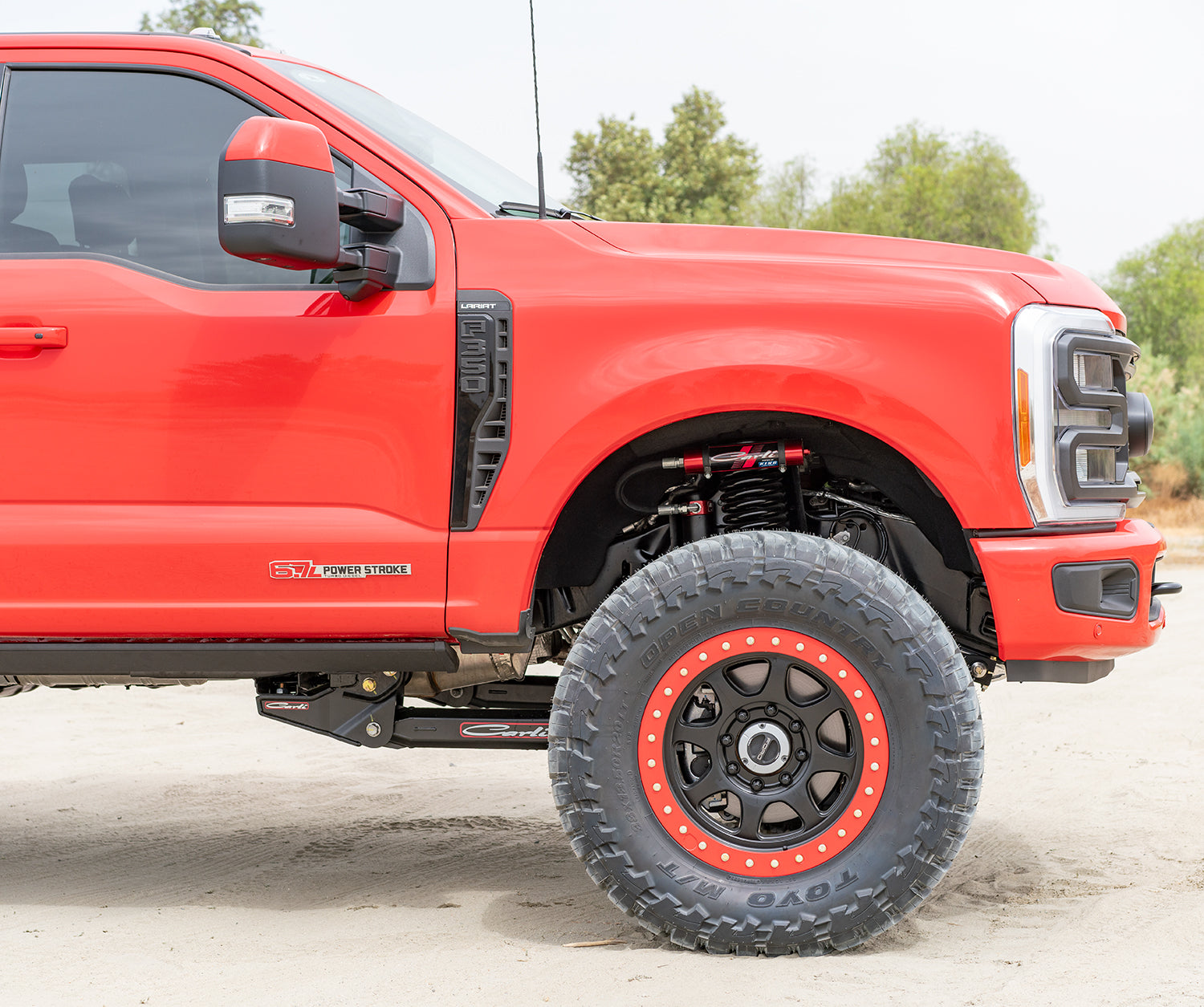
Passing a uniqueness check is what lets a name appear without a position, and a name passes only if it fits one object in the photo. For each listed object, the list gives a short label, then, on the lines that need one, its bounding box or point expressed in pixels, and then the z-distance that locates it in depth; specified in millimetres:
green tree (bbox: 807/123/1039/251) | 47719
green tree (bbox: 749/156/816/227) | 47156
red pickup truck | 3105
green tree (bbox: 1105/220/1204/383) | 56250
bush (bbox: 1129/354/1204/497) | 23906
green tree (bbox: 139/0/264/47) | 23250
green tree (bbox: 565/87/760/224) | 38844
